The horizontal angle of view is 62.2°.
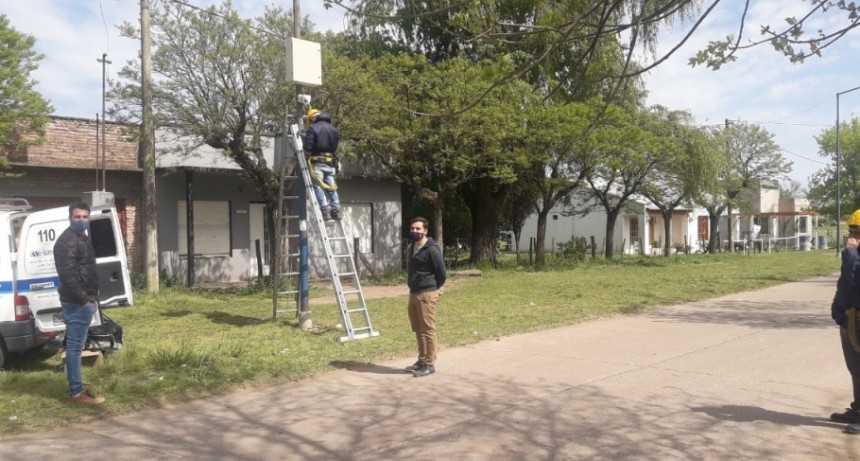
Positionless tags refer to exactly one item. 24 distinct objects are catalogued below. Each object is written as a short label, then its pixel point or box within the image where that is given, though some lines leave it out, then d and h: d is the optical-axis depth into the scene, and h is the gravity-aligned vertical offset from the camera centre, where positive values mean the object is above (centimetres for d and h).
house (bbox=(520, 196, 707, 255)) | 4166 +47
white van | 783 -39
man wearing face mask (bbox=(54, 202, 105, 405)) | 648 -50
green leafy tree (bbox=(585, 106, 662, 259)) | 2291 +285
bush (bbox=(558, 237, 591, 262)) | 2877 -52
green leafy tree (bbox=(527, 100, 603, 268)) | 2092 +278
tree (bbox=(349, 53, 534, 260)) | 1761 +292
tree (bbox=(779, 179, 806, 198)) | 7331 +463
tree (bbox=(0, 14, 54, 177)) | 1455 +300
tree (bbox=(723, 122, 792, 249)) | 4184 +477
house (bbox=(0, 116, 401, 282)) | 1648 +127
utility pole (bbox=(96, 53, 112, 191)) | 1627 +411
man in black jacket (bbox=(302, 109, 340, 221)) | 1016 +122
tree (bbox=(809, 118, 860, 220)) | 5347 +474
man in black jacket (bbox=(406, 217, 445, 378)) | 786 -64
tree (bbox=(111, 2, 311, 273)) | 1446 +339
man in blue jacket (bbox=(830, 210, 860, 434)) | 568 -62
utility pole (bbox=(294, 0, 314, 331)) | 1089 -79
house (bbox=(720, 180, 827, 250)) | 4794 +104
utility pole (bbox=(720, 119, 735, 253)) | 3544 +149
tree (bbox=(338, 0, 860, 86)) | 456 +142
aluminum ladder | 989 -11
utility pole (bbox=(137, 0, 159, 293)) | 1462 +185
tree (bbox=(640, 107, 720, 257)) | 2702 +294
